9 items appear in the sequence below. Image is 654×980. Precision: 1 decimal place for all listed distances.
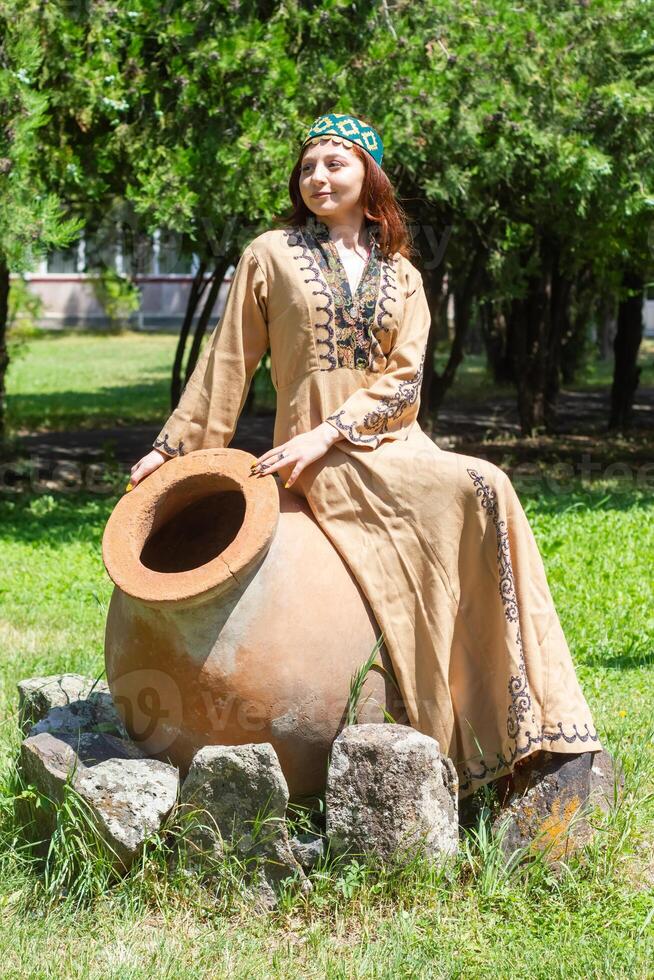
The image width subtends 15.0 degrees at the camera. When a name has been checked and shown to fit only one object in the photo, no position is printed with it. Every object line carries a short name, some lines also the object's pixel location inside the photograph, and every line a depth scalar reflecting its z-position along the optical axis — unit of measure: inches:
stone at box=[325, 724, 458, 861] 248.5
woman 265.7
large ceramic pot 252.3
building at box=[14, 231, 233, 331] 2481.9
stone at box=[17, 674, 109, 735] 312.8
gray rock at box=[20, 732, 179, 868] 249.1
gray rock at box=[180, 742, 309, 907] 245.8
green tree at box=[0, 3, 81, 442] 534.7
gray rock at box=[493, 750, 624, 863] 264.8
